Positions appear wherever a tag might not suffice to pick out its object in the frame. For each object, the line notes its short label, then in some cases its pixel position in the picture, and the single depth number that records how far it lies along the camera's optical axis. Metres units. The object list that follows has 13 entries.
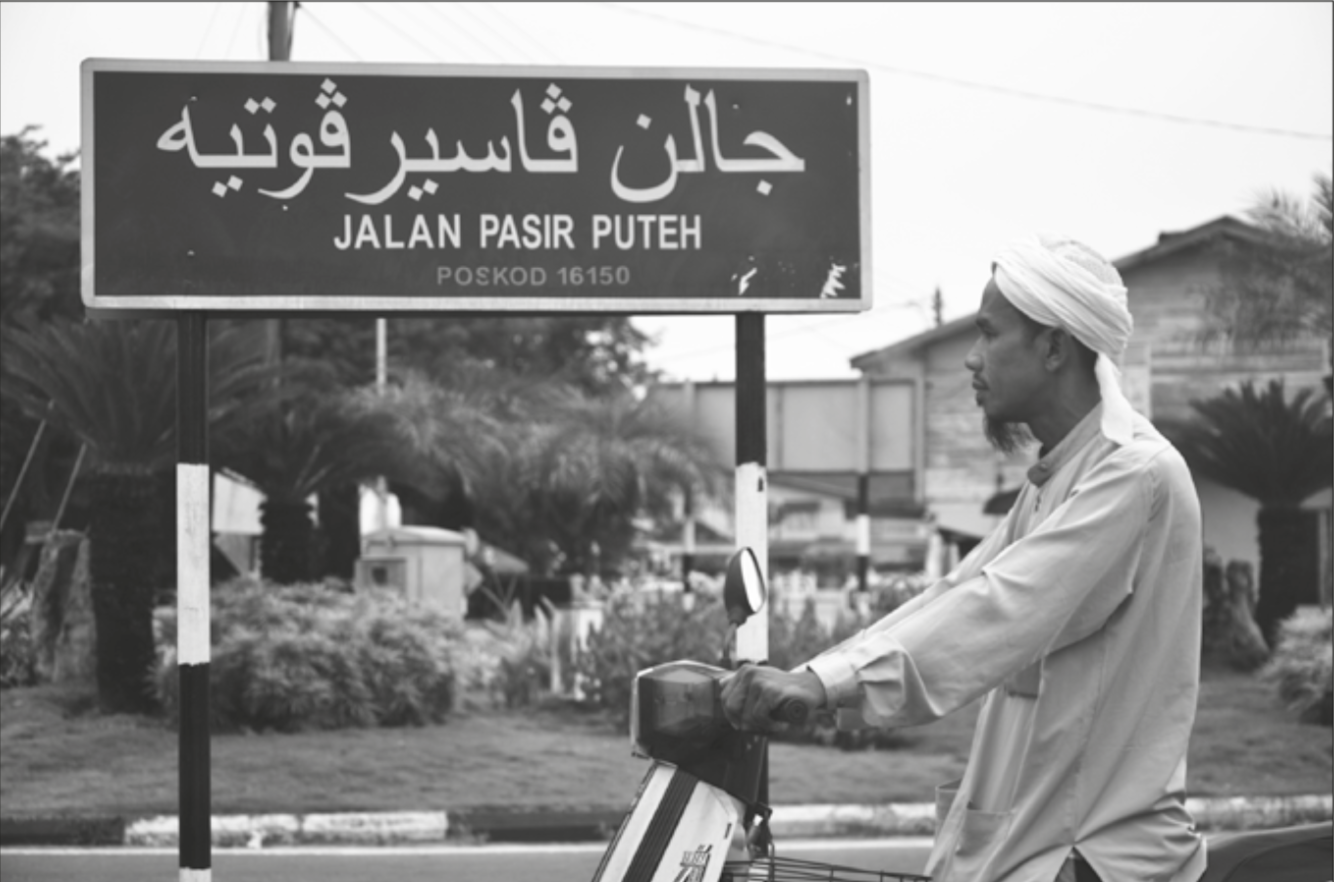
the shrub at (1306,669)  14.02
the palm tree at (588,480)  34.88
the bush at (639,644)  13.62
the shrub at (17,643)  12.11
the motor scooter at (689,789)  2.37
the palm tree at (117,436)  12.88
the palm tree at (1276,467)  20.36
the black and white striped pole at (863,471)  20.47
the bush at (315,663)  12.49
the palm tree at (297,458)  16.16
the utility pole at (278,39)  18.98
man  2.37
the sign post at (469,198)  5.24
